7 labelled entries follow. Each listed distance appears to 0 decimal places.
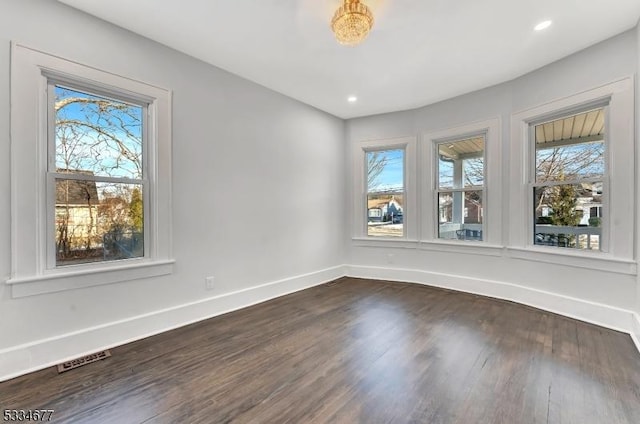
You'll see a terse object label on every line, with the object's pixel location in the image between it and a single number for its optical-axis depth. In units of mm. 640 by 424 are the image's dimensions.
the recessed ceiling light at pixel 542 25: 2605
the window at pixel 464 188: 3973
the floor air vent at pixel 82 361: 2215
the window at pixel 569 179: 3145
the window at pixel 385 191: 4789
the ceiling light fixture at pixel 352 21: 2145
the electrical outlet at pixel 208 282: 3281
